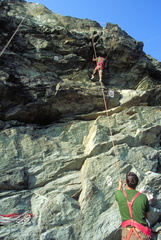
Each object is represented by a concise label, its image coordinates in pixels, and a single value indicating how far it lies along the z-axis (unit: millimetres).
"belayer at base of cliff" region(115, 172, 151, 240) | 4805
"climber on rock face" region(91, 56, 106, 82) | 12578
